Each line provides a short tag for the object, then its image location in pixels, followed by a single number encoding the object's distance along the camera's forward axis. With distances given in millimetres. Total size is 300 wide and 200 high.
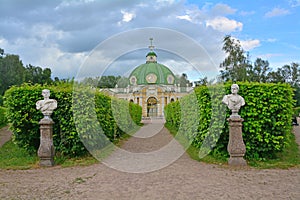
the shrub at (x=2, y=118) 16219
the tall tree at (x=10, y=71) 36938
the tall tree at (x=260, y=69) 42112
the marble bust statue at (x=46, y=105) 7453
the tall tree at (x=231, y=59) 33938
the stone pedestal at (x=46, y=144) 7281
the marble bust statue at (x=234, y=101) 7191
